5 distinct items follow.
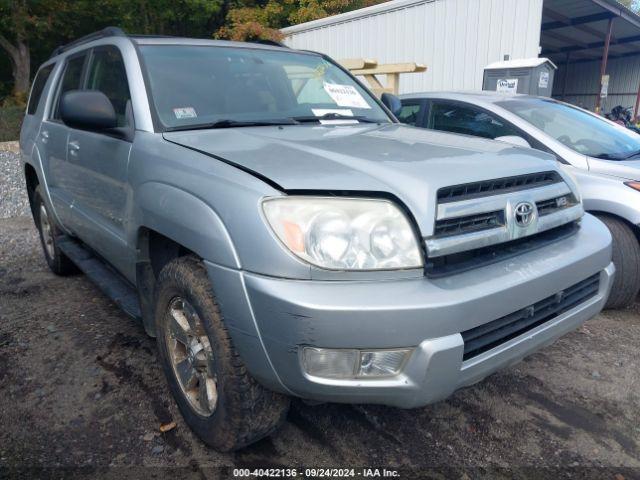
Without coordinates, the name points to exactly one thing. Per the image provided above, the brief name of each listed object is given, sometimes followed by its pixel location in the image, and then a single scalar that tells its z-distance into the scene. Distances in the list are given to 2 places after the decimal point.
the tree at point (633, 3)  43.70
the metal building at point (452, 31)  7.64
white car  3.55
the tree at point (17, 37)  13.70
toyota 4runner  1.67
